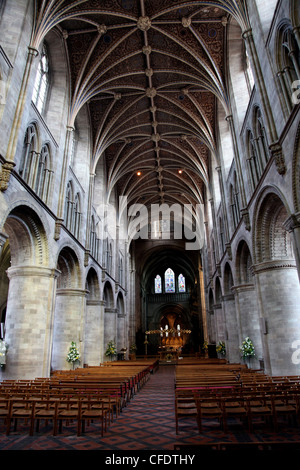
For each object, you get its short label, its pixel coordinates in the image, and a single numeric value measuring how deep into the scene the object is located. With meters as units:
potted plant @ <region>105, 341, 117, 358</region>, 24.76
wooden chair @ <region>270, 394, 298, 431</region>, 6.09
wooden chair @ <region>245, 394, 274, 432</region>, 6.10
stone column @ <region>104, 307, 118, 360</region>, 26.24
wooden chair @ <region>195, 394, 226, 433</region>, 6.19
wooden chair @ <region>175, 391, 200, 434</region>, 6.30
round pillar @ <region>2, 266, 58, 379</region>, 11.84
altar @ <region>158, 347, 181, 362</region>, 35.94
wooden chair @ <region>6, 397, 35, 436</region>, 6.26
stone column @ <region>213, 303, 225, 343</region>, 23.95
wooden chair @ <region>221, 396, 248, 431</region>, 6.16
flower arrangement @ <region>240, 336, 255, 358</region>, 15.12
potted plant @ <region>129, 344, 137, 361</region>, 35.71
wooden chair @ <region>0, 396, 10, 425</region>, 6.38
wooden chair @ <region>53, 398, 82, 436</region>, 6.14
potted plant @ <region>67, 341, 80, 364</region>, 16.22
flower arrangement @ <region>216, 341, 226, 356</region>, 22.61
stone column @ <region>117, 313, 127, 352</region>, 30.92
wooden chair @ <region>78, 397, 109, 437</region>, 6.19
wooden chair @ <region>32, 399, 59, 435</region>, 6.24
